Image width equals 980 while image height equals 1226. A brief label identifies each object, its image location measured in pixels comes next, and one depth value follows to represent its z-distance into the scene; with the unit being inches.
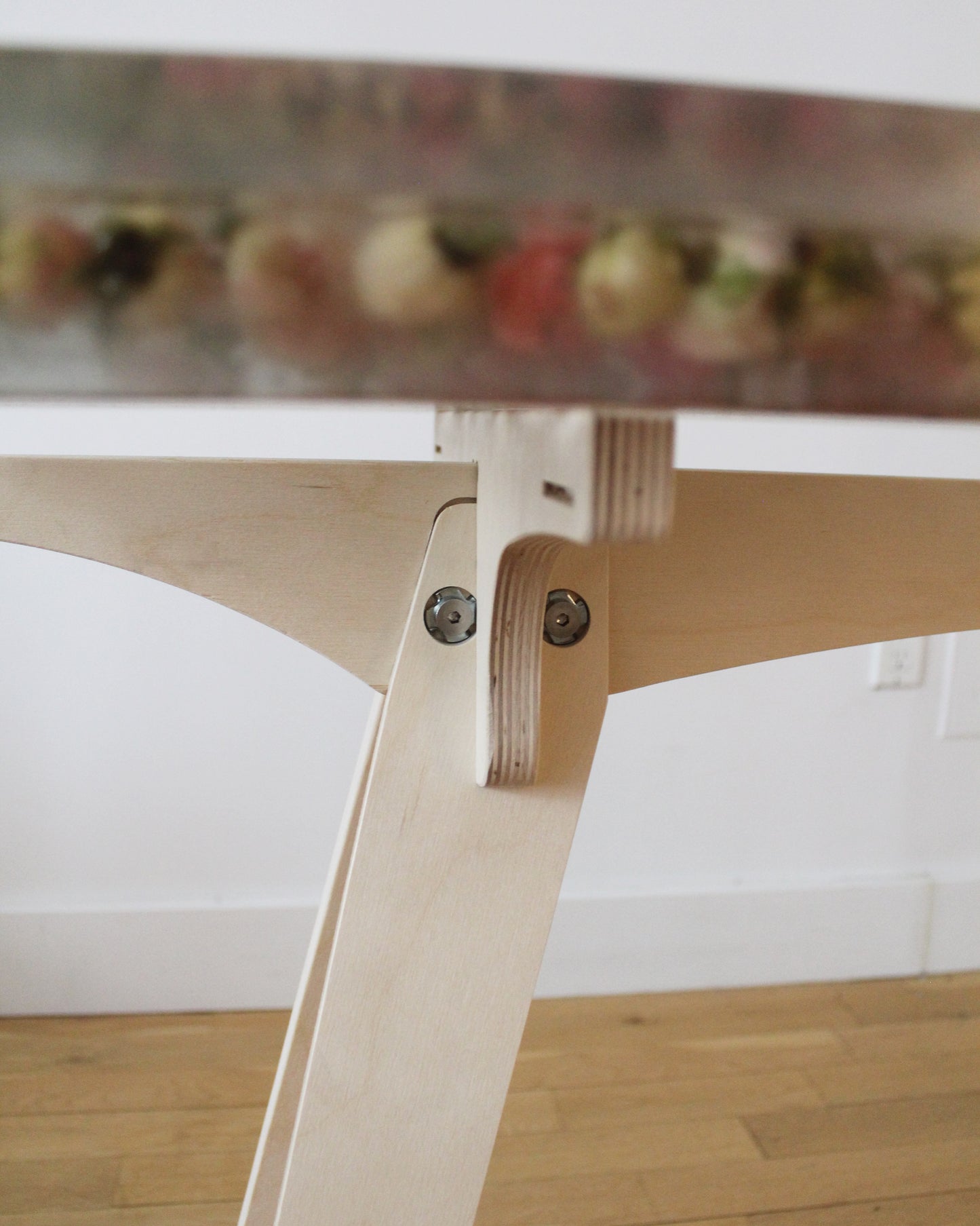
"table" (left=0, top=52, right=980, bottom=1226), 9.7
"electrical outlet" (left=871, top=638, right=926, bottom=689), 53.2
